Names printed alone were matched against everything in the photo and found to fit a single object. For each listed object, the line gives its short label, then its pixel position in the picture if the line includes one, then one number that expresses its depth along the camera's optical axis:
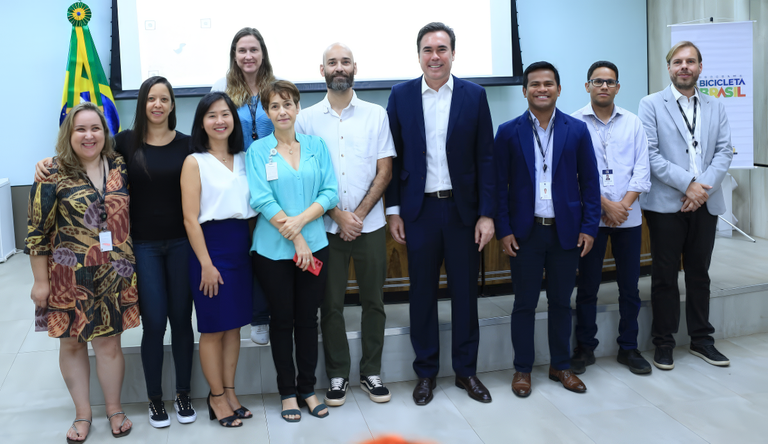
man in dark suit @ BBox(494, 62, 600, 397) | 2.70
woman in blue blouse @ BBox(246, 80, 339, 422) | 2.43
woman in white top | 2.39
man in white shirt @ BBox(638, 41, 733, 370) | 3.02
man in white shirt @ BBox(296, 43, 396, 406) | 2.61
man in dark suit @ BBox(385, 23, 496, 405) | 2.63
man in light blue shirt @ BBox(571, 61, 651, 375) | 2.90
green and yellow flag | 5.27
